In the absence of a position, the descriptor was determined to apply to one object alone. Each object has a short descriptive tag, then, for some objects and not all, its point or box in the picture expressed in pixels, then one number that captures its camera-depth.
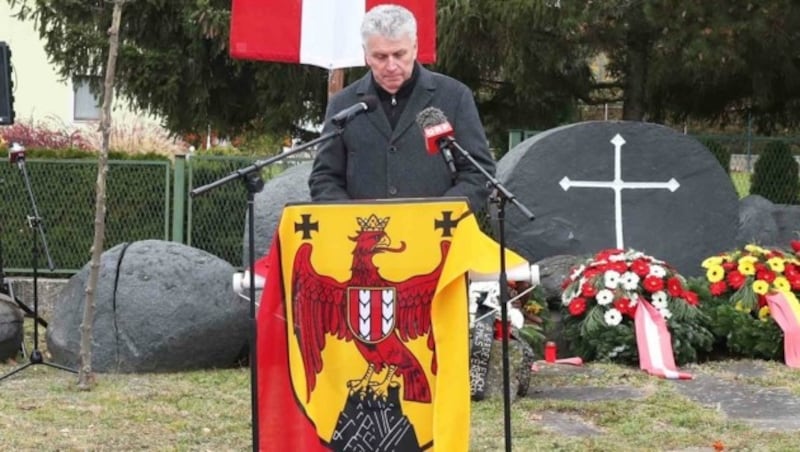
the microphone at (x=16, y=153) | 16.62
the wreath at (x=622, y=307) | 16.64
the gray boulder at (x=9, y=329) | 16.91
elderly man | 9.79
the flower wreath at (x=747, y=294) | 16.94
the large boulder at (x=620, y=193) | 18.68
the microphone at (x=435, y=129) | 8.68
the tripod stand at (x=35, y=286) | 15.92
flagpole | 16.11
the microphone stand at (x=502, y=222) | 8.63
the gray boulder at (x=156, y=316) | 16.03
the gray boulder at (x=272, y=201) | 17.48
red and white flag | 15.50
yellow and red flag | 9.04
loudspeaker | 17.26
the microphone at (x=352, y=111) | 8.97
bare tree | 14.77
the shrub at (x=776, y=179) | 24.35
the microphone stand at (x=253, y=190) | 8.72
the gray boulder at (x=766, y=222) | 21.74
